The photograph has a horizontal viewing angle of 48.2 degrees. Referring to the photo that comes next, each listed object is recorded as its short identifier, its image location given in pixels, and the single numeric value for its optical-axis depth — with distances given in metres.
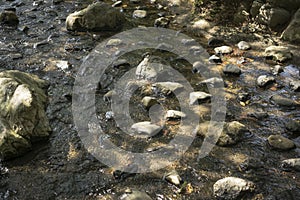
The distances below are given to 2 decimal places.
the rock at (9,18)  7.61
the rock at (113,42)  6.64
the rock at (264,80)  5.25
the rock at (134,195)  3.35
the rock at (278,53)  5.83
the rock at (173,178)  3.57
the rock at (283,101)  4.77
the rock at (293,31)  6.21
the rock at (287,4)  6.42
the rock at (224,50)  6.23
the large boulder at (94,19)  7.17
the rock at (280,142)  3.99
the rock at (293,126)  4.25
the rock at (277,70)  5.55
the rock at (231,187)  3.38
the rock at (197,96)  4.89
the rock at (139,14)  7.89
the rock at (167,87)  5.09
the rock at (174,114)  4.59
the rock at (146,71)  5.37
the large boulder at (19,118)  3.90
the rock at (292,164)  3.69
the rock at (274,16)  6.51
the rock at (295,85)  5.08
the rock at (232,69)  5.58
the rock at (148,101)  4.78
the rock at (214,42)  6.59
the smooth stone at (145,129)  4.32
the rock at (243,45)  6.37
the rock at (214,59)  5.94
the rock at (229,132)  4.10
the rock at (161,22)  7.42
